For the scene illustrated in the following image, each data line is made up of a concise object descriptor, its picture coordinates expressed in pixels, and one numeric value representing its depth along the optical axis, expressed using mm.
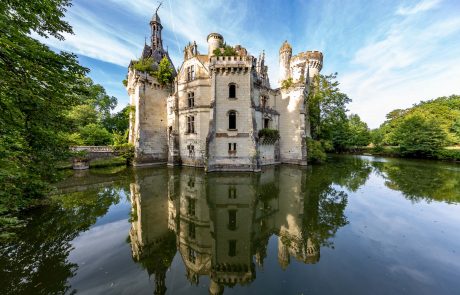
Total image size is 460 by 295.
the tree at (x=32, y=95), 4691
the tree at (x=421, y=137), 33219
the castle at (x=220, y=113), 19203
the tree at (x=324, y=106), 29391
